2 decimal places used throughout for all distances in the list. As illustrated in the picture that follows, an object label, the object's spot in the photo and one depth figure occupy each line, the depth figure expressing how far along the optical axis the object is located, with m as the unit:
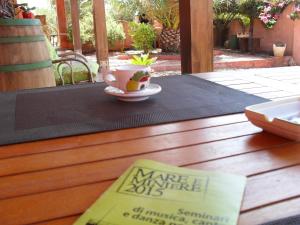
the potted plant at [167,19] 7.21
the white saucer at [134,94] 0.84
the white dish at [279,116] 0.57
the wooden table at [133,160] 0.39
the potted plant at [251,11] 6.82
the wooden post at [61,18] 7.41
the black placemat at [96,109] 0.68
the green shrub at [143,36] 7.69
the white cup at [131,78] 0.83
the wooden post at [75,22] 5.80
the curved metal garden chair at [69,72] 2.67
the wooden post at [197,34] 1.69
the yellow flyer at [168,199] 0.36
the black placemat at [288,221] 0.34
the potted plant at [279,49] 6.23
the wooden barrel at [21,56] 1.54
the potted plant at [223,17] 7.61
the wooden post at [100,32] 4.66
